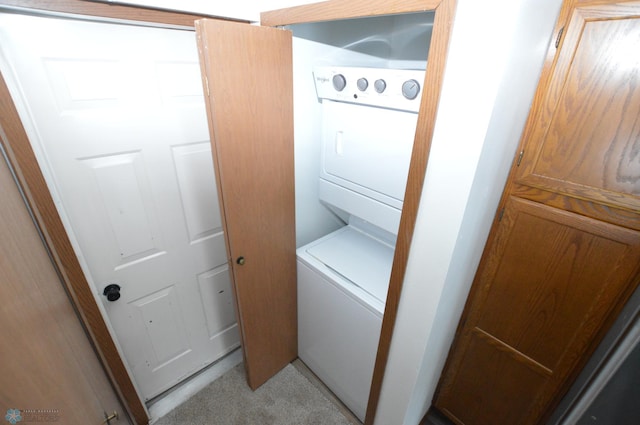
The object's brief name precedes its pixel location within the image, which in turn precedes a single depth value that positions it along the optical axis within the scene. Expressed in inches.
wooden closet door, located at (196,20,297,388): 37.3
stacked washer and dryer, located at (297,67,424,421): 41.9
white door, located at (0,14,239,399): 36.2
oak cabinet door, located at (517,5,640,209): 30.3
